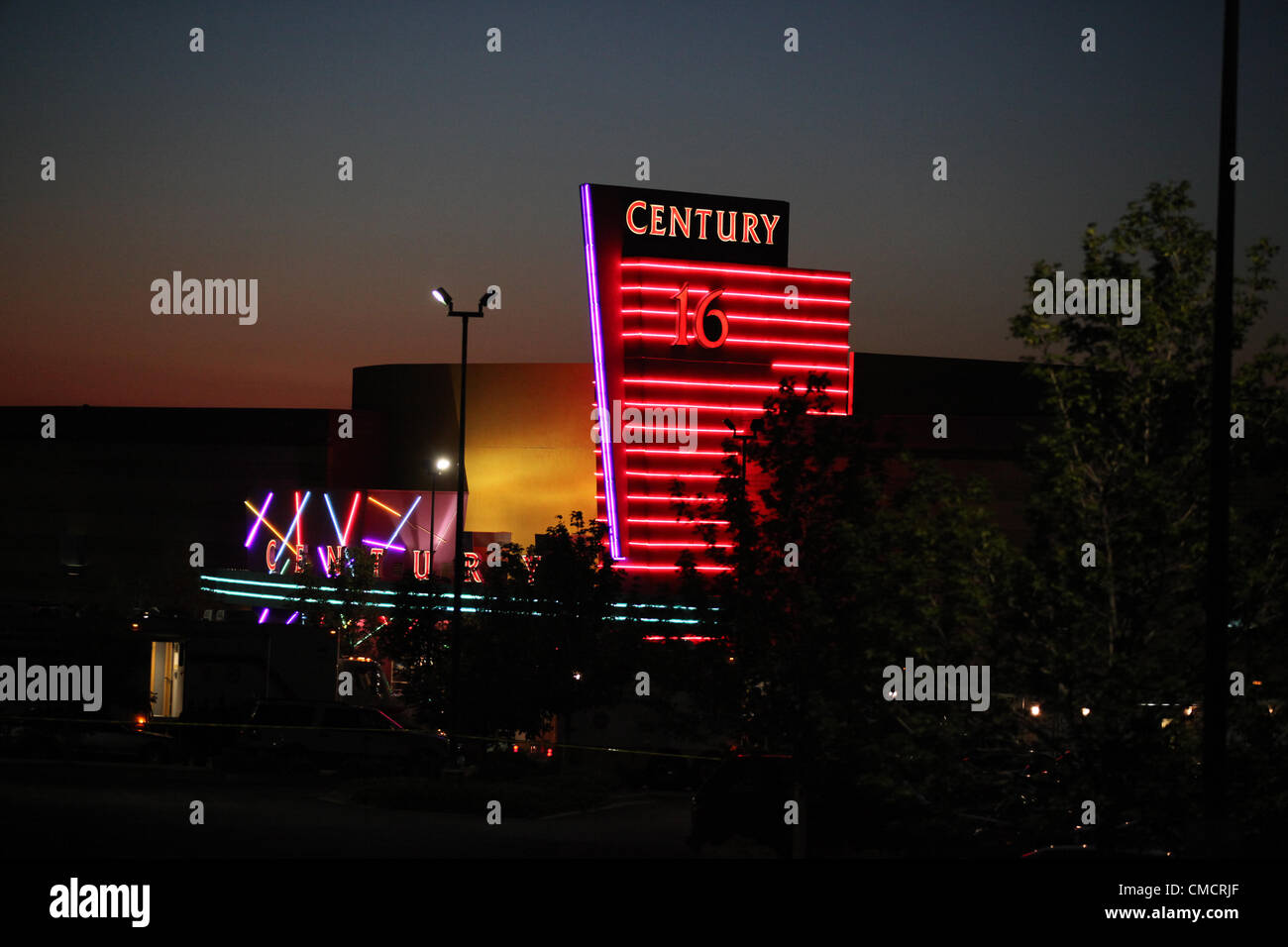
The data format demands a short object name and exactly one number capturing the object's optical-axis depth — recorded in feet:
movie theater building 184.85
